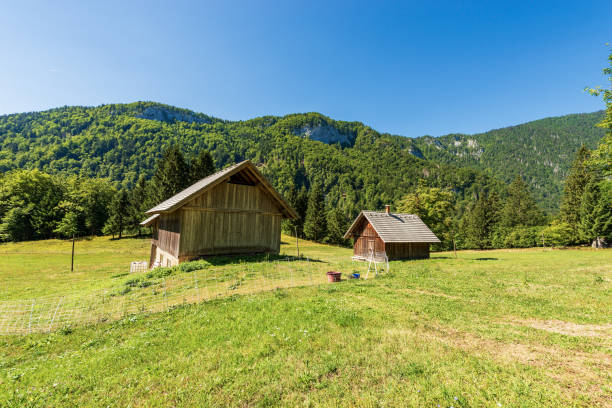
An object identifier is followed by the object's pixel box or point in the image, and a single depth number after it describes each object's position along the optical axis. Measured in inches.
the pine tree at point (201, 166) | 2445.9
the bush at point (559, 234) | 2016.5
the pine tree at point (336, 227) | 2787.9
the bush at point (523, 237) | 2399.1
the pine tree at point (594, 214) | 1833.2
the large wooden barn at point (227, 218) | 729.0
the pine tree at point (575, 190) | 2146.7
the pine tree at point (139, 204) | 2410.2
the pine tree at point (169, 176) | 2237.9
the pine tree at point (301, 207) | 2992.9
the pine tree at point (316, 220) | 2748.5
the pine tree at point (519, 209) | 3115.2
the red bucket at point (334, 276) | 598.2
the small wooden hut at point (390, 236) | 1202.6
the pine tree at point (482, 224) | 2817.4
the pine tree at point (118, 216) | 2396.7
